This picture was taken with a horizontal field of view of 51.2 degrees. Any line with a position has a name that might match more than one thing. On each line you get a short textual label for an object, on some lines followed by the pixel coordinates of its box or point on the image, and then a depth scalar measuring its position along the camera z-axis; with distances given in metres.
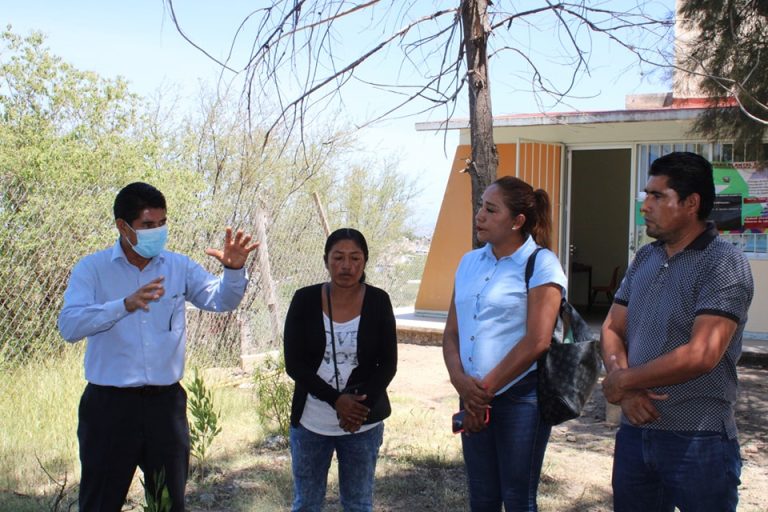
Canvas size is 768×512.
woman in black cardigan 3.34
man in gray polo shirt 2.56
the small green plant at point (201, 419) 4.58
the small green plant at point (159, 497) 2.98
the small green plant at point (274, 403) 5.90
